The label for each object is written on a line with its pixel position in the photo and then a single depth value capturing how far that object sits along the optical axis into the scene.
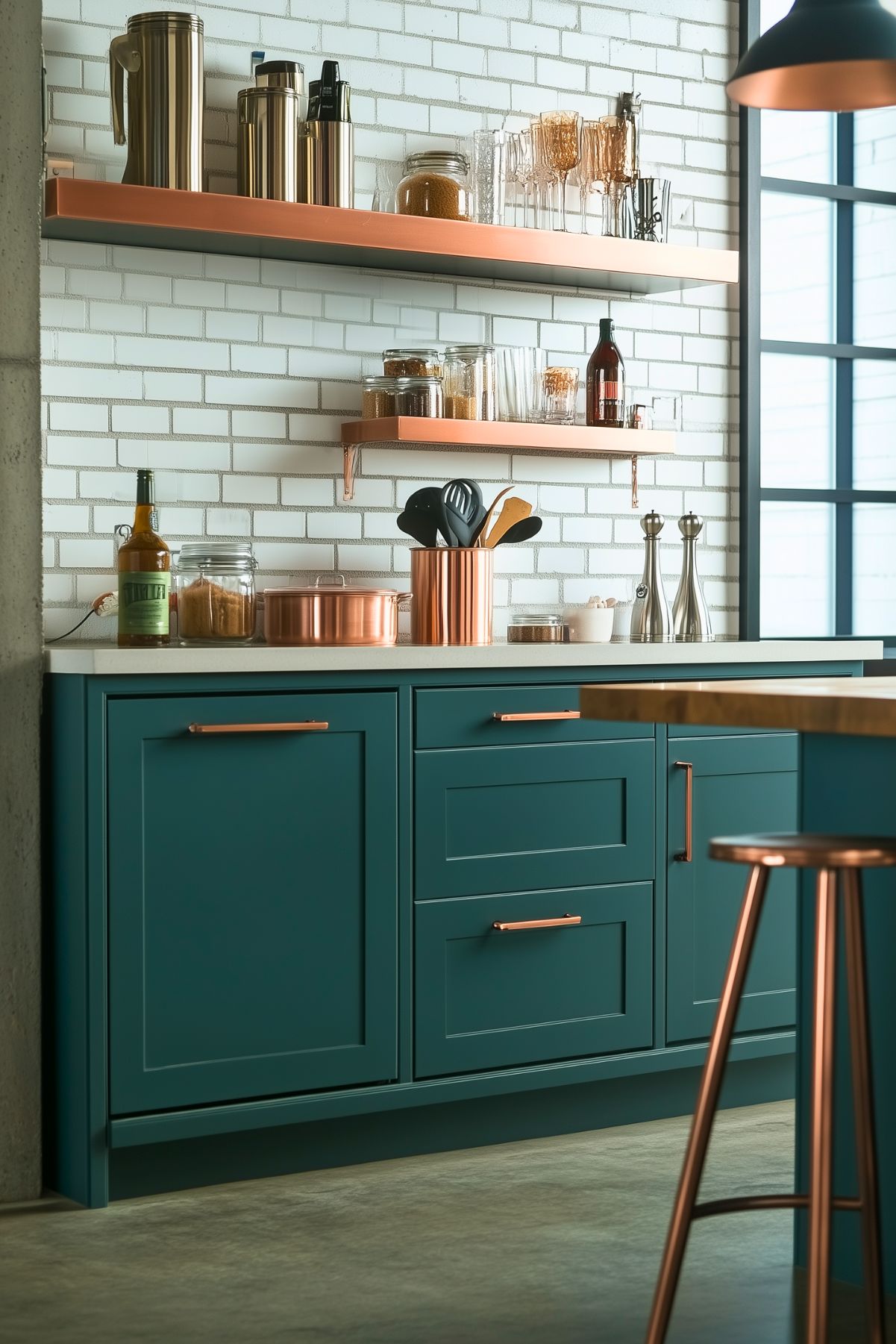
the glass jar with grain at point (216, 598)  3.59
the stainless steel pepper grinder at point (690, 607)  4.27
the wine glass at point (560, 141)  4.24
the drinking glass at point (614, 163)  4.32
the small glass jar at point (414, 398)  3.98
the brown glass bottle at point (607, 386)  4.31
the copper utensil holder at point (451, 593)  3.85
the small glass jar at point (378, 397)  4.01
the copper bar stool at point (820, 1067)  1.99
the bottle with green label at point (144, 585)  3.47
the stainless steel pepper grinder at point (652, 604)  4.27
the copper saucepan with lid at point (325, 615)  3.59
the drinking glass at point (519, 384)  4.21
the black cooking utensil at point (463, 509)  3.94
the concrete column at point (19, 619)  3.22
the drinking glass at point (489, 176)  4.17
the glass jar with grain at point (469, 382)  4.09
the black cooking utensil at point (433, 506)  3.93
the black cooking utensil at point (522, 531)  4.01
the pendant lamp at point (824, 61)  2.82
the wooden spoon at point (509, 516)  4.00
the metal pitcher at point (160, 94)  3.67
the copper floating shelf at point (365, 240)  3.59
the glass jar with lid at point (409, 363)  4.04
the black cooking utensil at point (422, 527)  3.93
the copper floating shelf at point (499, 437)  3.92
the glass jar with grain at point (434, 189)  4.03
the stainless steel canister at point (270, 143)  3.80
